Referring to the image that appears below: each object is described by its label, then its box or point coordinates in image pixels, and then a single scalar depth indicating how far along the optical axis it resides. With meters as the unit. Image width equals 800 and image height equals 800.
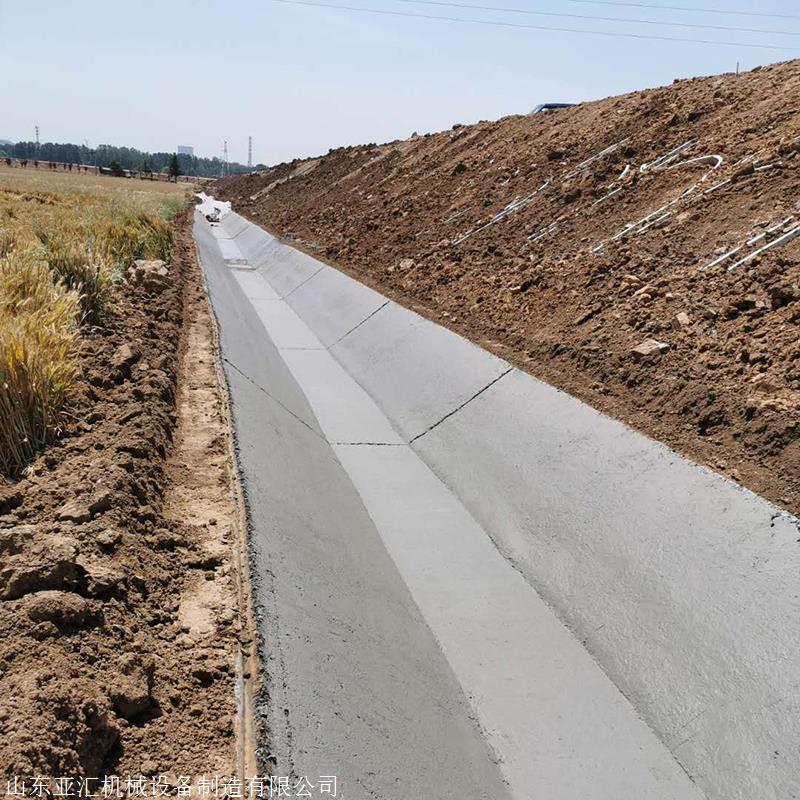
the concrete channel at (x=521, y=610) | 3.21
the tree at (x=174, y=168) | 86.50
